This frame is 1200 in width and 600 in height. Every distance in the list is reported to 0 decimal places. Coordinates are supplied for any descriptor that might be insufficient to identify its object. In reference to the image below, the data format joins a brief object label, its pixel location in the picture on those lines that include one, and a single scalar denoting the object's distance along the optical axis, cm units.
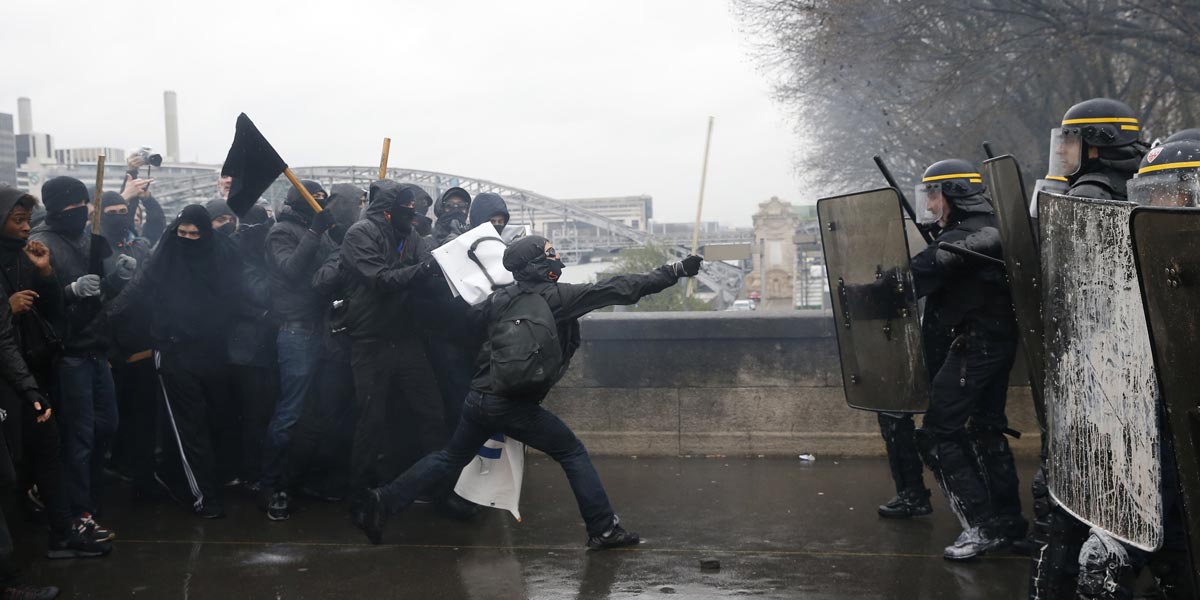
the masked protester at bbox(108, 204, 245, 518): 604
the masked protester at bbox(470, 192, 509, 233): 708
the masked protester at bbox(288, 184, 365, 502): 608
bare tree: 1628
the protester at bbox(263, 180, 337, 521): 629
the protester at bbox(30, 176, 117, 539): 550
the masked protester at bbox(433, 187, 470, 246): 709
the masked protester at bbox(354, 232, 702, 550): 518
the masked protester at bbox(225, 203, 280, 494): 641
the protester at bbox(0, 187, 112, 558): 498
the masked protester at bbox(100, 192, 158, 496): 664
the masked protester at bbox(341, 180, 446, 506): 579
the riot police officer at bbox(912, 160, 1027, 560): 511
